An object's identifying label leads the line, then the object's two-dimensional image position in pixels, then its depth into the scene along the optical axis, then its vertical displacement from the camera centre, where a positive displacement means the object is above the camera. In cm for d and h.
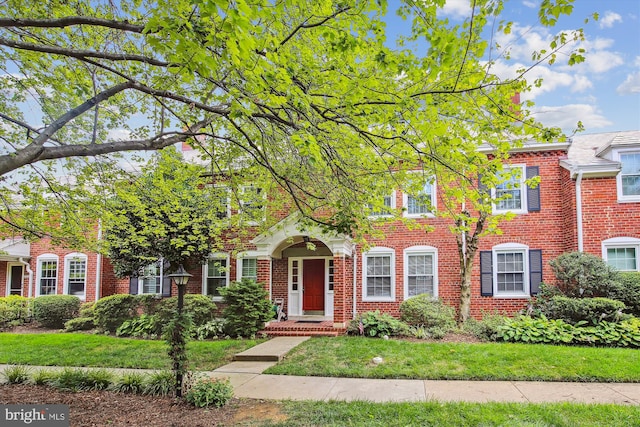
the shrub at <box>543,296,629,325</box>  1010 -131
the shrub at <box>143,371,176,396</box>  657 -209
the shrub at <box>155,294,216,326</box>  1295 -168
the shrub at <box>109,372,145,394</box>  680 -215
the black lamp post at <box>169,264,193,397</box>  642 -131
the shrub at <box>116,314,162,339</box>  1248 -230
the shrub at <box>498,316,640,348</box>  943 -178
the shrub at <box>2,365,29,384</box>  746 -222
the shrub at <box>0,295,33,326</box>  1504 -211
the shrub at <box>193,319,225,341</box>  1206 -222
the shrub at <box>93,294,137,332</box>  1360 -192
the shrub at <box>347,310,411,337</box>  1135 -196
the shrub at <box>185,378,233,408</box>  600 -205
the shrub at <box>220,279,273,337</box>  1200 -159
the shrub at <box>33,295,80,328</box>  1479 -204
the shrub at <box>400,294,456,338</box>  1149 -168
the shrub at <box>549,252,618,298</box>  1084 -48
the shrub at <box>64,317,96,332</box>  1418 -243
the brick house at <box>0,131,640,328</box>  1199 +15
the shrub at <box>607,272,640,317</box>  1060 -90
